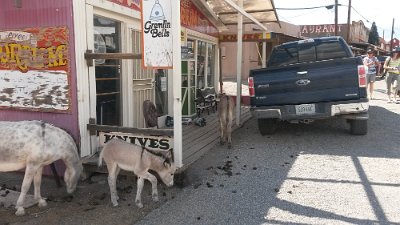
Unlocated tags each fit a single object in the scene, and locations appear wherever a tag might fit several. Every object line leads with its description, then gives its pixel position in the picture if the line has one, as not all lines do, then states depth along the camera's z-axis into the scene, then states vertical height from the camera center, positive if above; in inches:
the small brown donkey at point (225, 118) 295.3 -32.8
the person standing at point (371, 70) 551.5 +6.7
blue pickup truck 272.2 -11.3
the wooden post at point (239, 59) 355.9 +15.0
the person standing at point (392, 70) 503.4 +5.9
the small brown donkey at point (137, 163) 175.6 -40.0
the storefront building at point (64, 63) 205.3 +7.4
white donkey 168.4 -33.5
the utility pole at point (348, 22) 1212.5 +166.2
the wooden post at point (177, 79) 186.2 -1.8
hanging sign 188.4 +20.6
